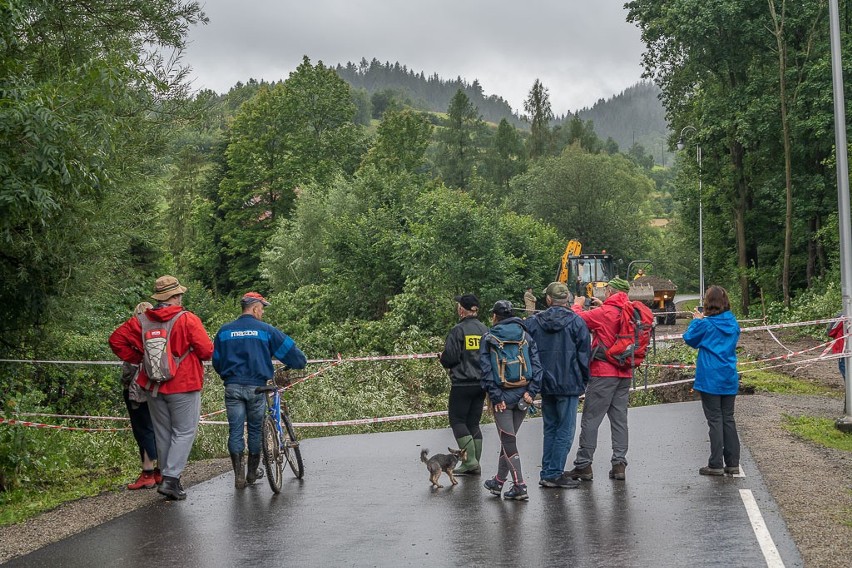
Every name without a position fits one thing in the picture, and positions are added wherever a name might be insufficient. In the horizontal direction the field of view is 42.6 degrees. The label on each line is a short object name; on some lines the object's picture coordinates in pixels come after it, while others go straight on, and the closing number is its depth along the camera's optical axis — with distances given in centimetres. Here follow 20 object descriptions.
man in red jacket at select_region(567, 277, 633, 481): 1077
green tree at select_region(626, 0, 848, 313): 4194
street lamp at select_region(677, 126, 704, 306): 5374
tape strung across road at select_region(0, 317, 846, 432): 1181
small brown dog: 1066
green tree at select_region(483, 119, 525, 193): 11300
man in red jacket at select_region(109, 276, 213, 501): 1027
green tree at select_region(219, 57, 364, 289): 6700
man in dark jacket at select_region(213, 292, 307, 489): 1051
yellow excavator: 4927
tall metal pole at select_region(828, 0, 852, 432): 1468
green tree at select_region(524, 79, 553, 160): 11788
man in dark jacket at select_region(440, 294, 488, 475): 1101
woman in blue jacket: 1080
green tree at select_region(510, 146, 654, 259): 8525
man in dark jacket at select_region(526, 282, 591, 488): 1037
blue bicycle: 1046
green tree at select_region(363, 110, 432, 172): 7500
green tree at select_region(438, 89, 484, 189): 10506
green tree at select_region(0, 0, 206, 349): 948
